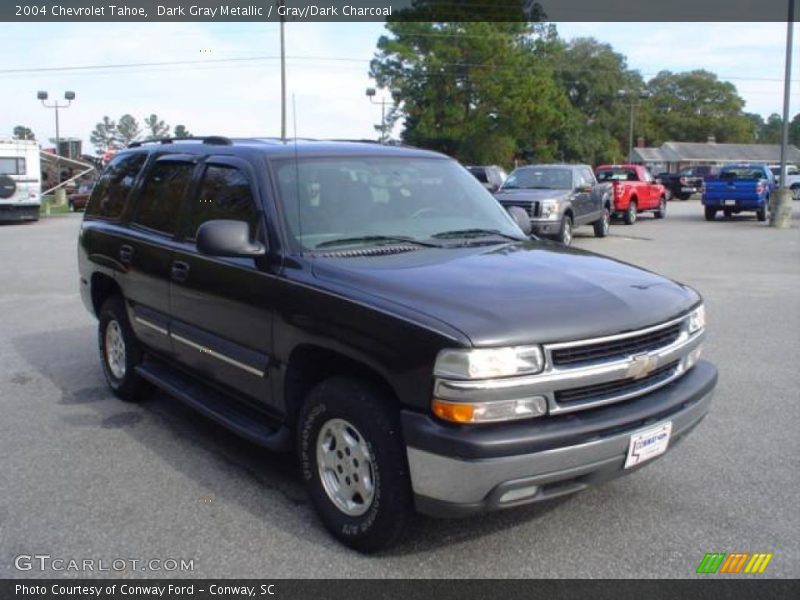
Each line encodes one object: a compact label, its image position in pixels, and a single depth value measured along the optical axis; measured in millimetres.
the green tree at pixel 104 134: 141750
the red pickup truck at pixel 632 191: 24305
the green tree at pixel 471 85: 49938
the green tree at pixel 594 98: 77750
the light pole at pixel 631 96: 86562
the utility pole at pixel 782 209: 22797
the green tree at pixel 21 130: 101894
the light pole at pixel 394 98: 50394
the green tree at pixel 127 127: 141762
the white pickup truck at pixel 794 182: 43612
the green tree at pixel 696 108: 120000
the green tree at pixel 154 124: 123381
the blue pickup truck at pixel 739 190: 24750
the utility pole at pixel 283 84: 19203
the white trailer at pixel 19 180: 25720
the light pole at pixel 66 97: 41594
